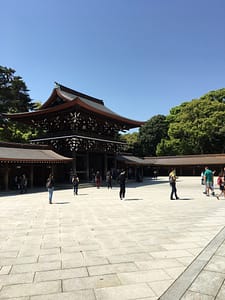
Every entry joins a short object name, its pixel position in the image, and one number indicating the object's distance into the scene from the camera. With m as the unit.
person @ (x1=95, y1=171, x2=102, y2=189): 22.77
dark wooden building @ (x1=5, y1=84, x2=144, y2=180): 25.36
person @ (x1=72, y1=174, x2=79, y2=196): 17.13
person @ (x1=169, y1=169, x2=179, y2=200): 13.76
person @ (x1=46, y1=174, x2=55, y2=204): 12.92
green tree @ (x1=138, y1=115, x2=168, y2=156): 52.62
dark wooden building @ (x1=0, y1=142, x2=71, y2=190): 19.81
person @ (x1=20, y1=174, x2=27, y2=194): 18.63
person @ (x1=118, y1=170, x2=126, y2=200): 14.40
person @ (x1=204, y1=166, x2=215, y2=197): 15.33
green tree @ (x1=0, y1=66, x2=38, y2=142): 33.59
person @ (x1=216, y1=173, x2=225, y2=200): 15.06
